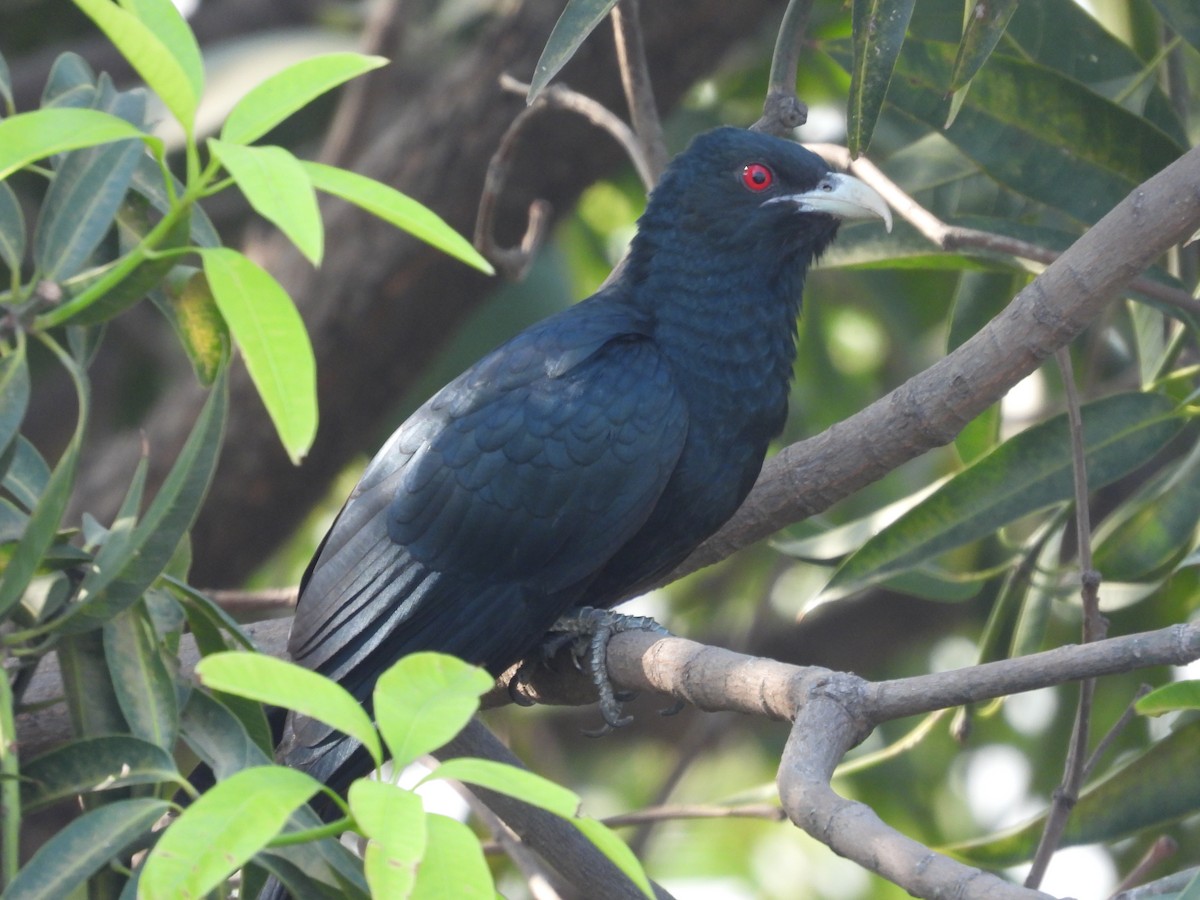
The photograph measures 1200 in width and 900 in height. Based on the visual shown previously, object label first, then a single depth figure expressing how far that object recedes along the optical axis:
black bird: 6.89
